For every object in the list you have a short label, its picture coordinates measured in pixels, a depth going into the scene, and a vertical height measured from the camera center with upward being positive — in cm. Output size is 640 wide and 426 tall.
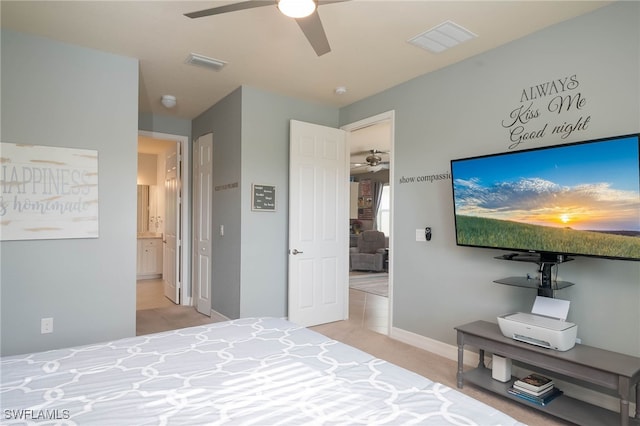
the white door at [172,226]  536 -8
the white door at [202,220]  474 +1
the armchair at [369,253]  847 -81
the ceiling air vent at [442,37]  272 +142
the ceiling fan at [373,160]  767 +132
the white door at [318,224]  417 -6
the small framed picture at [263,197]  402 +25
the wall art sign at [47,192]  277 +23
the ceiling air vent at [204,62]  323 +145
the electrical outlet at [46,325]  287 -82
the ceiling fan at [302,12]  184 +110
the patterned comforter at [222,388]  117 -63
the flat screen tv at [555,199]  213 +12
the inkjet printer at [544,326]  229 -71
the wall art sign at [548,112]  258 +79
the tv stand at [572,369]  203 -91
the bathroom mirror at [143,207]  811 +32
